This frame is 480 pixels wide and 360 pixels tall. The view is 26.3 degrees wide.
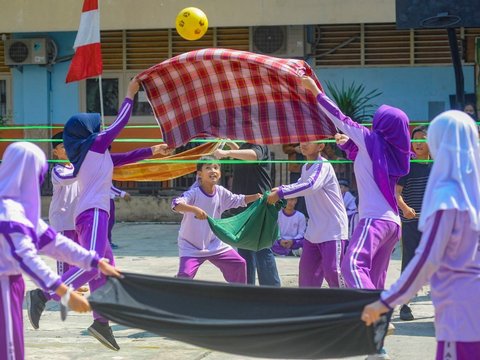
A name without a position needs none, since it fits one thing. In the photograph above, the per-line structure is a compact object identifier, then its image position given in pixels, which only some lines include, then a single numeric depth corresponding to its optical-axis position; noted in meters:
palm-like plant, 18.40
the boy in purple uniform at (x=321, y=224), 8.88
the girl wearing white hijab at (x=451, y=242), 5.14
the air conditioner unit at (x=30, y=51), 19.98
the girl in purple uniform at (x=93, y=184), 8.54
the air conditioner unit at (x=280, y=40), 19.23
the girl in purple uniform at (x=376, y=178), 7.85
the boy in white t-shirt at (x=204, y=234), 9.47
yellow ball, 13.37
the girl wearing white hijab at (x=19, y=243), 5.65
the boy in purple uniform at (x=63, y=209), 11.20
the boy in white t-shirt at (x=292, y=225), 13.95
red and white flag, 10.80
